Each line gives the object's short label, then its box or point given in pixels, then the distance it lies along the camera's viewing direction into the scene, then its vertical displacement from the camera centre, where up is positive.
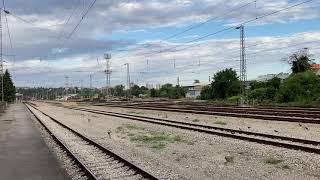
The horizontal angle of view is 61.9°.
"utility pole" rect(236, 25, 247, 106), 31.14 +3.90
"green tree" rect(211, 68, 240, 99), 50.85 +1.51
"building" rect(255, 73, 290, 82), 61.23 +3.57
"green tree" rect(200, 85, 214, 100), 54.83 -0.42
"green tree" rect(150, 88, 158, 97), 90.76 -0.41
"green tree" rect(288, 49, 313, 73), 50.50 +5.43
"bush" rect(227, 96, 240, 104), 40.46 -1.47
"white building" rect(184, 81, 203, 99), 80.32 -0.52
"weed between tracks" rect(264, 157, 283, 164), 7.67 -2.05
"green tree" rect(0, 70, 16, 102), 83.46 +1.79
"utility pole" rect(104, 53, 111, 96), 75.24 +6.07
